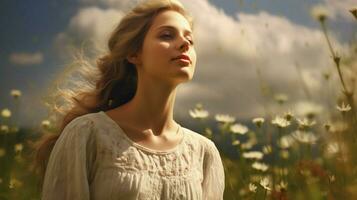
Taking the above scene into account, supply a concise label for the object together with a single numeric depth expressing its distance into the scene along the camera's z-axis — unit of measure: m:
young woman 1.86
